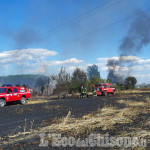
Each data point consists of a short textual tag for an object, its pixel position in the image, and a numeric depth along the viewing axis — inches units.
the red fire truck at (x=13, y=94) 774.5
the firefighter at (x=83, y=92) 1113.9
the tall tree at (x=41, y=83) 1804.4
